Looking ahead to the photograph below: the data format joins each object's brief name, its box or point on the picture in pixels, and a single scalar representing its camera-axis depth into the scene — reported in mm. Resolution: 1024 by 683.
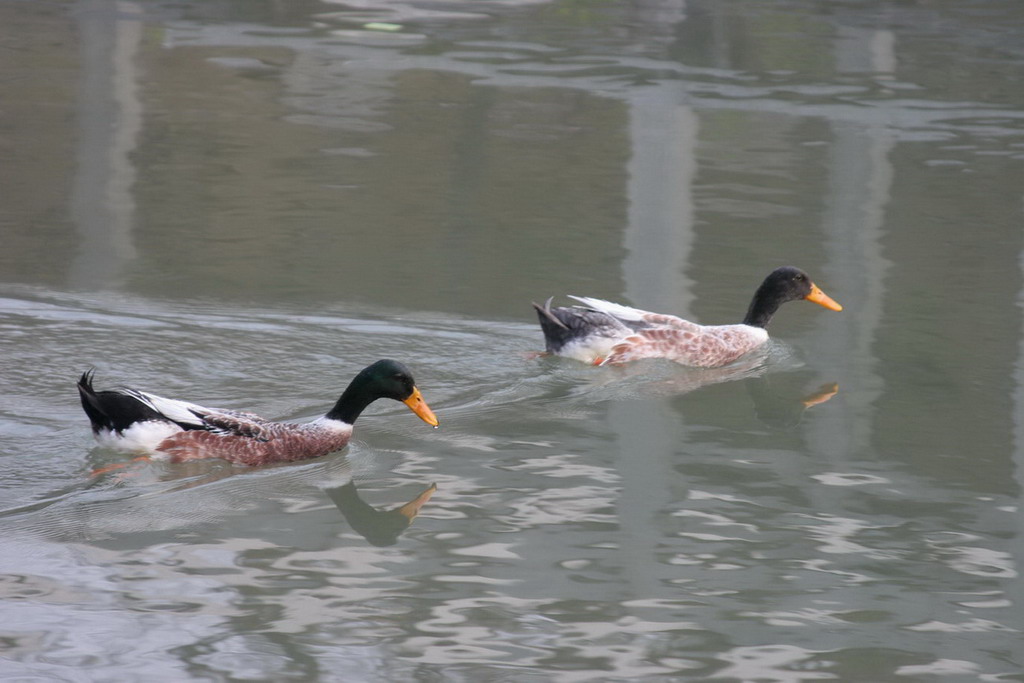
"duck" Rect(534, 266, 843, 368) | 17344
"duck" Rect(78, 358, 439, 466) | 13797
